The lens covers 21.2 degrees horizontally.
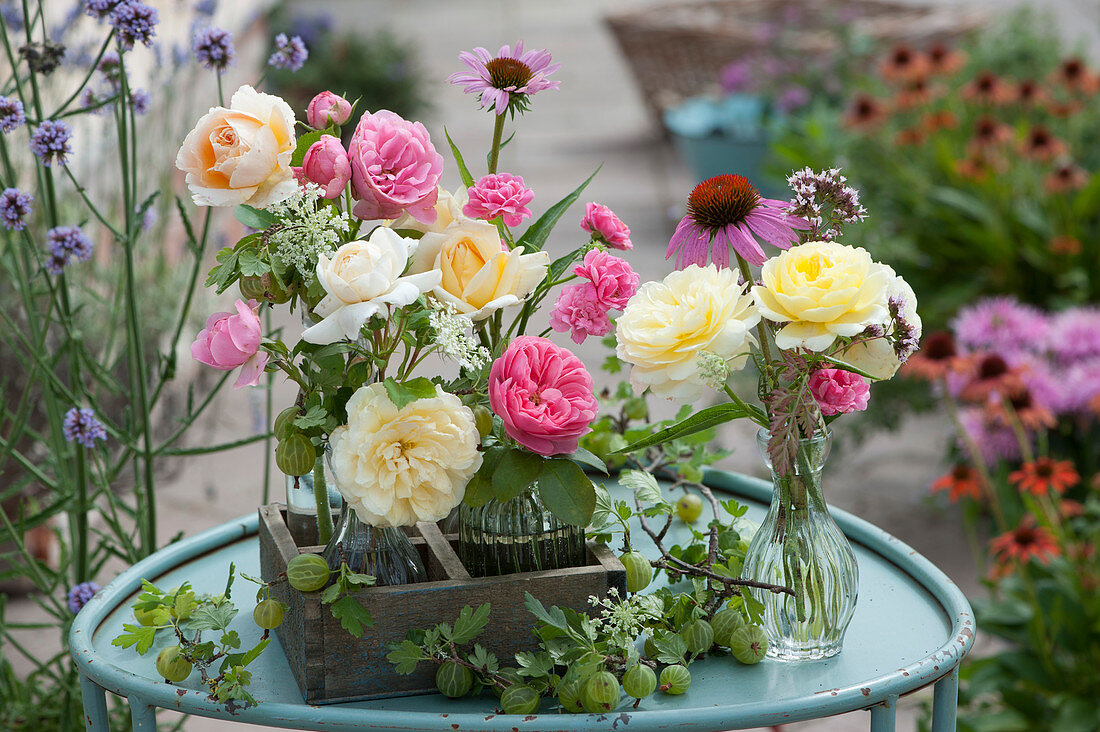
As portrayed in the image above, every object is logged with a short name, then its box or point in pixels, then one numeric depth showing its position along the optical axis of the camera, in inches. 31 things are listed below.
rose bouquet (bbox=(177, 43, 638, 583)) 66.3
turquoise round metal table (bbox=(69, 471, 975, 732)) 67.9
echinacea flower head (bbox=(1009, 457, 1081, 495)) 96.5
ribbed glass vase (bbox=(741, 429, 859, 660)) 69.7
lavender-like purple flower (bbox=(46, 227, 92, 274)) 82.6
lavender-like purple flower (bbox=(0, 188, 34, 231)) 80.3
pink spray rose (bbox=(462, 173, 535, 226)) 69.2
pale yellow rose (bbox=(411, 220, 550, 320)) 68.1
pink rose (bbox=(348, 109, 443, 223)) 67.6
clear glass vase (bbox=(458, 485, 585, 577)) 70.0
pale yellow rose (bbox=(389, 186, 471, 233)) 70.2
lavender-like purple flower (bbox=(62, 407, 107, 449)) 83.1
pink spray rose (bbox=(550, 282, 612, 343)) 69.2
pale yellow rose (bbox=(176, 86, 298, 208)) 67.0
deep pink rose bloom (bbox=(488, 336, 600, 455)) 66.7
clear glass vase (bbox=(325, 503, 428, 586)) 69.3
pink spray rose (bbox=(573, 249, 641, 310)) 69.1
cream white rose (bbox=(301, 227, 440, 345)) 65.6
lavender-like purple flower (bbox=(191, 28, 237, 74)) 82.8
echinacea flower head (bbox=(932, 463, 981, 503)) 103.0
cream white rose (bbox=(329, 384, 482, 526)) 66.2
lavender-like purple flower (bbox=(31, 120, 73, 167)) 80.0
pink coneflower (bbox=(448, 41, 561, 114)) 69.9
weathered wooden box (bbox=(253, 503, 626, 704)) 68.3
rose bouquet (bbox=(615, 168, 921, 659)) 66.7
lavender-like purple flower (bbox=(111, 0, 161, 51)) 79.4
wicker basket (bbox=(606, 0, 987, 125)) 241.9
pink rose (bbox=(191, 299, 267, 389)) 66.7
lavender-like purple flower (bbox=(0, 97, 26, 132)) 79.4
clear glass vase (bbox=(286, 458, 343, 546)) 73.1
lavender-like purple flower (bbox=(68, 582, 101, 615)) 82.6
